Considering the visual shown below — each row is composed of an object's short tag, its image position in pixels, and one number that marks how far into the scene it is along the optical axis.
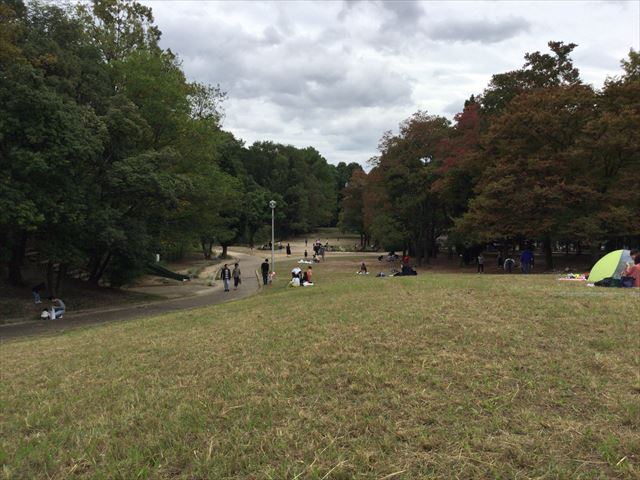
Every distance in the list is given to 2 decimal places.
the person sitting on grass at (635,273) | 10.47
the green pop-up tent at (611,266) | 11.25
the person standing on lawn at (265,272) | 24.32
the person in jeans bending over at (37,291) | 16.98
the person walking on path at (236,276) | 23.92
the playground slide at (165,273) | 28.28
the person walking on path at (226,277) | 22.87
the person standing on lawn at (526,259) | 22.69
